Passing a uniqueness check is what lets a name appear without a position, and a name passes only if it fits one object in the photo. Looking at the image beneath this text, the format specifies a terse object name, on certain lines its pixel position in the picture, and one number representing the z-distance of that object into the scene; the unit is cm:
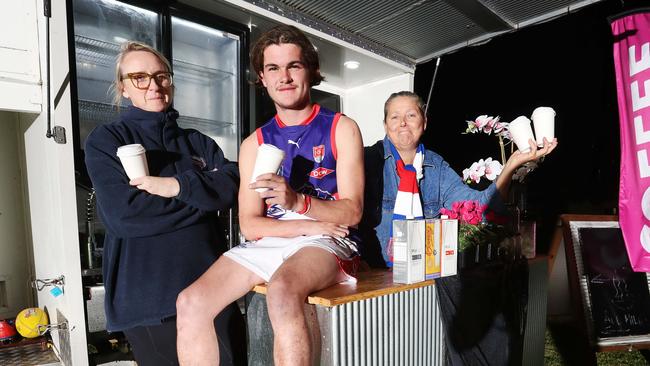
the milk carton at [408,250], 123
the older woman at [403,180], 174
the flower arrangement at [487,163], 198
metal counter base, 106
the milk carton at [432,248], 132
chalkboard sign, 224
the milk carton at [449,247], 138
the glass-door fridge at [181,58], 277
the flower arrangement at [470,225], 158
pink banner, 214
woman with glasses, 112
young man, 102
